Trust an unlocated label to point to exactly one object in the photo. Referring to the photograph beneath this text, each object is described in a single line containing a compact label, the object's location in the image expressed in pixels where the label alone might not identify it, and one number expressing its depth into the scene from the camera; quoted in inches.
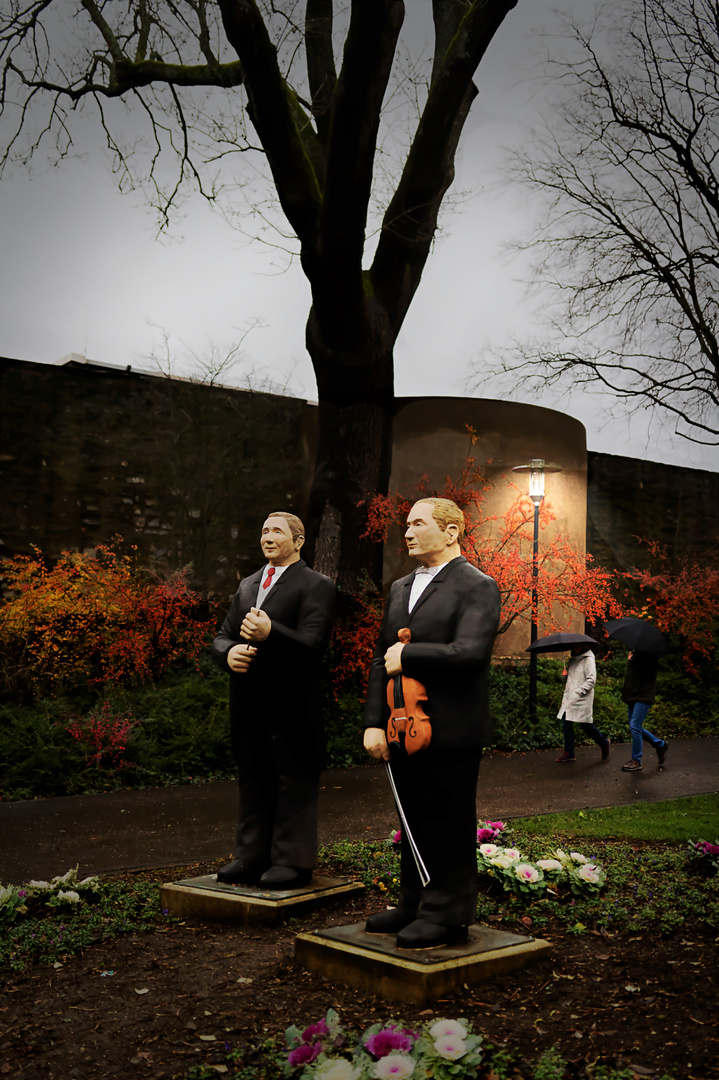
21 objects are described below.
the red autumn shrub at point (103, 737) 330.0
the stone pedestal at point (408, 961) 137.2
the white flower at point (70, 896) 187.9
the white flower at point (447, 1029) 114.7
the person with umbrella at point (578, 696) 391.5
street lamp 500.7
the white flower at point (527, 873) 188.9
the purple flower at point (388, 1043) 112.8
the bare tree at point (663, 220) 510.6
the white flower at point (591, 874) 189.2
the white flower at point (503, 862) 193.0
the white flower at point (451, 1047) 111.4
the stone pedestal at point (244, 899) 178.2
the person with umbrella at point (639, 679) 375.6
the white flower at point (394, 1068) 107.7
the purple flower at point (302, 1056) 113.8
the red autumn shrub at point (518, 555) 458.9
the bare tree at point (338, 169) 328.8
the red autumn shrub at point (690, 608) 604.7
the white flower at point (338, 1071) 106.9
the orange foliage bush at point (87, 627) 409.1
